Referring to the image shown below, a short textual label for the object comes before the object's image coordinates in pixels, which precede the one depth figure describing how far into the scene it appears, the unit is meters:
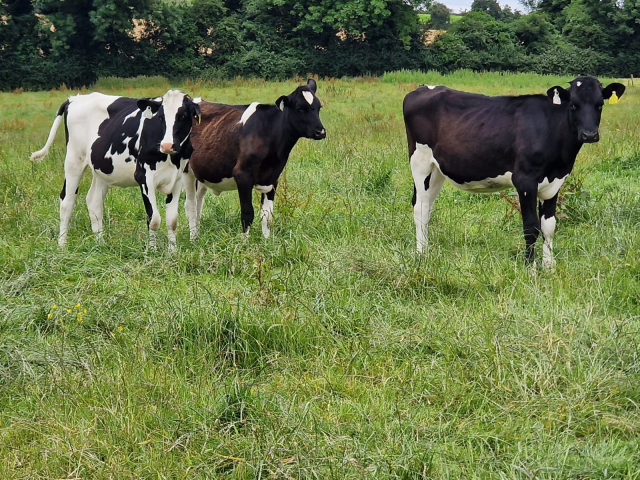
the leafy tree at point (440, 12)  87.38
